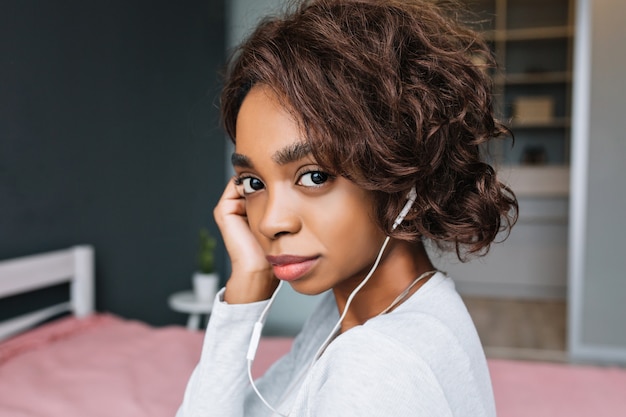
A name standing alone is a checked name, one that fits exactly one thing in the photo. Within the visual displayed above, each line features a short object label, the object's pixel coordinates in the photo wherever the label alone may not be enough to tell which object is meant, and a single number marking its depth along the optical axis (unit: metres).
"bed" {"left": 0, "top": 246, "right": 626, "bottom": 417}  1.25
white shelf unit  4.62
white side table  2.30
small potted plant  2.41
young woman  0.54
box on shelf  4.59
